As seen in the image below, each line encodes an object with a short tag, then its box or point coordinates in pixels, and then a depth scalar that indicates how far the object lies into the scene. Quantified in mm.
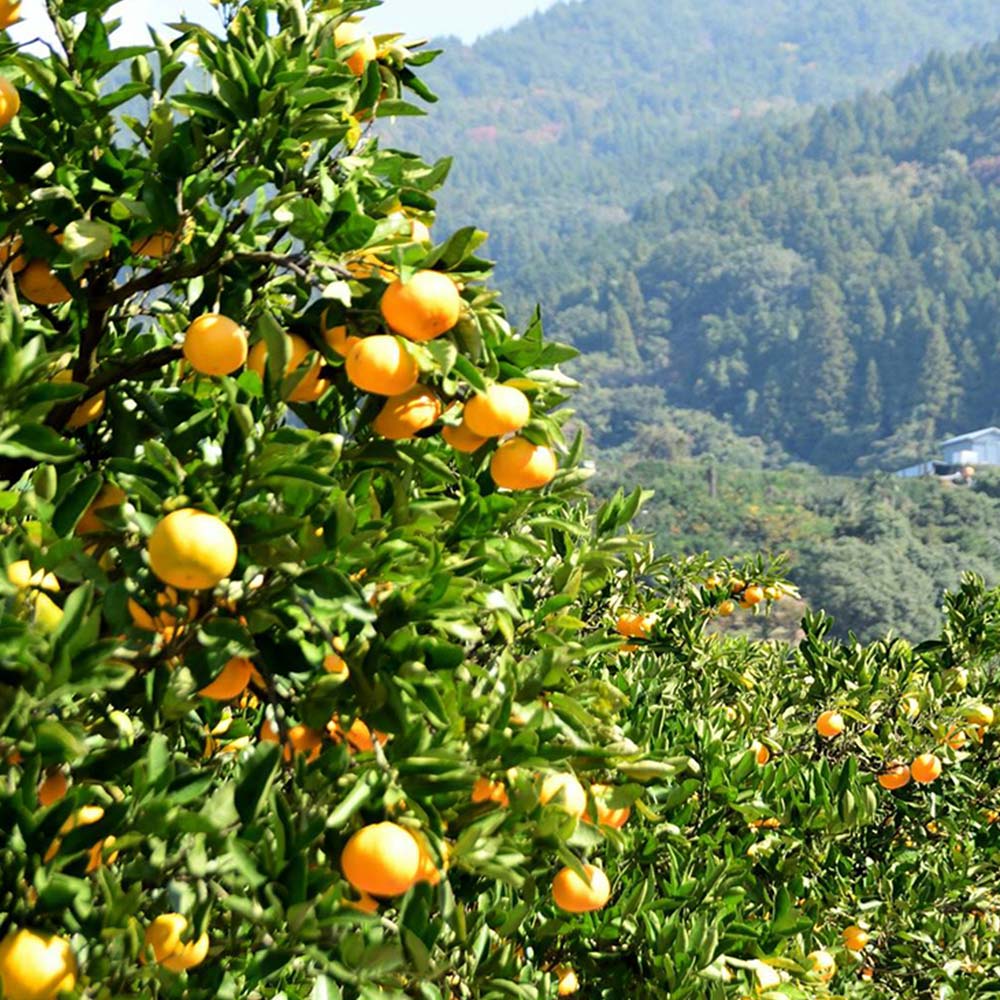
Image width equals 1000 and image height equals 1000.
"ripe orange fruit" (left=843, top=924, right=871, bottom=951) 4331
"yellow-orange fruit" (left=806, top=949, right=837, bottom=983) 3762
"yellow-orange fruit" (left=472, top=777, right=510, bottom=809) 2816
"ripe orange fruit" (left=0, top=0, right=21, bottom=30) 2904
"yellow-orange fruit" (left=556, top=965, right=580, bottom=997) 3470
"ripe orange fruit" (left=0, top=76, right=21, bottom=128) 2843
